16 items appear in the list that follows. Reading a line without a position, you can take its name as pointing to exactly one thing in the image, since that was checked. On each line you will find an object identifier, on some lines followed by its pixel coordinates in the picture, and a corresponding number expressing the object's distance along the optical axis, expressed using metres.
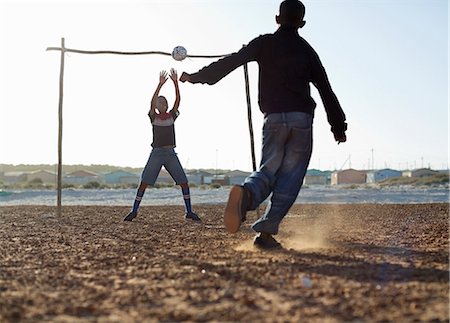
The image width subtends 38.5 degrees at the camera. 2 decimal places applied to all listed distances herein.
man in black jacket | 5.56
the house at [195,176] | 88.96
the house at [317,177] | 99.06
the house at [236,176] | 86.41
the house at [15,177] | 94.74
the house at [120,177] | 89.69
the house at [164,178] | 81.75
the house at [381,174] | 104.70
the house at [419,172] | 105.31
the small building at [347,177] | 99.62
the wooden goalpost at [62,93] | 9.57
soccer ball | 9.27
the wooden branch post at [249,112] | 9.39
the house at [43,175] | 98.22
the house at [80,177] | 83.79
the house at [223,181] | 69.63
